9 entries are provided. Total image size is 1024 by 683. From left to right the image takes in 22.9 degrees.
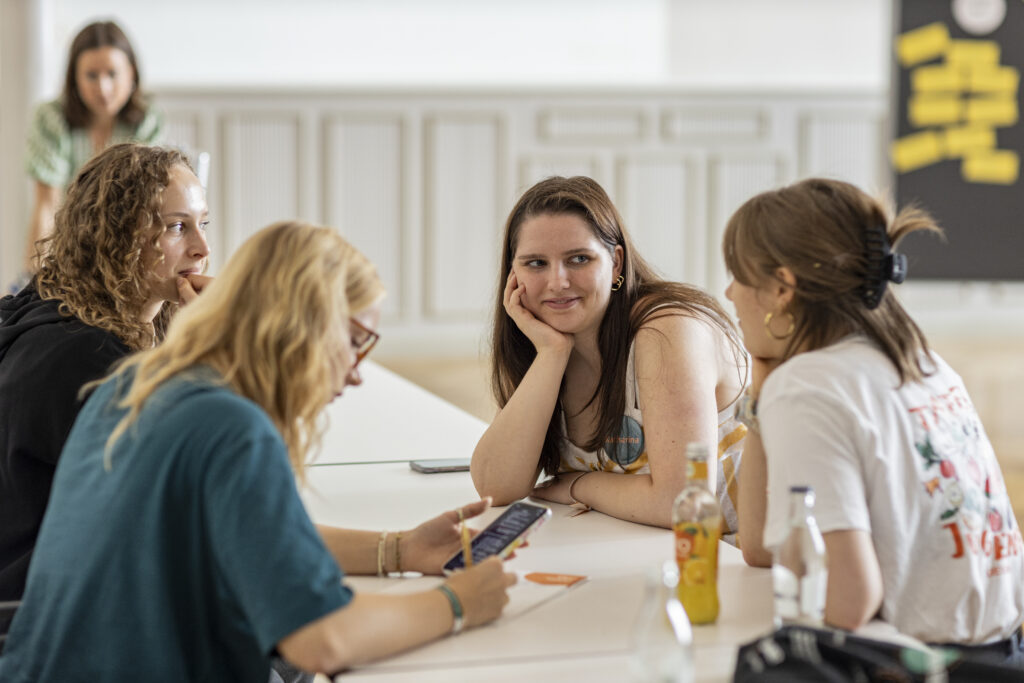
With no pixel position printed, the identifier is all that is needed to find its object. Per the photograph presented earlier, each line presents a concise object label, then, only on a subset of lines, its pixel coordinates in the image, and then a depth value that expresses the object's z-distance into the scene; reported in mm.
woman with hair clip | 3586
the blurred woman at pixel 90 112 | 6719
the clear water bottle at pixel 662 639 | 3311
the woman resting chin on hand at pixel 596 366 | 4197
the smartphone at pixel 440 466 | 4445
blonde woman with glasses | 3398
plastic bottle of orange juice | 3585
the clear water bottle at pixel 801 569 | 3518
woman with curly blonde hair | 3902
